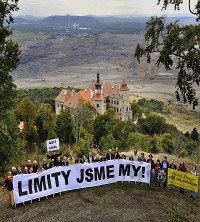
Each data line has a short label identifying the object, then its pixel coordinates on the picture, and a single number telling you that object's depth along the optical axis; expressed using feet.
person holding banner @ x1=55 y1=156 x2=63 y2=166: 47.00
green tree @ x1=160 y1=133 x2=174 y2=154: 120.98
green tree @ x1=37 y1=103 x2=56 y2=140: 145.28
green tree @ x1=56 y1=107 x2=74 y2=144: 130.52
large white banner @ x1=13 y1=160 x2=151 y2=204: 42.91
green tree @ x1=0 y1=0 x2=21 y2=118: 52.39
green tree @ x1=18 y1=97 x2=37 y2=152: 129.29
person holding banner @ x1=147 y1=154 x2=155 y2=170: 47.91
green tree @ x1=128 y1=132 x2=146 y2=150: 116.76
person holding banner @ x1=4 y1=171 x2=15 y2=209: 41.65
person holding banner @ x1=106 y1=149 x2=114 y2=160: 49.20
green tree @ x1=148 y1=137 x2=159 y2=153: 87.12
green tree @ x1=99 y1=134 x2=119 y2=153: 121.94
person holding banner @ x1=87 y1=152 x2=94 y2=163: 49.14
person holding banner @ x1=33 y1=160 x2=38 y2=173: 45.30
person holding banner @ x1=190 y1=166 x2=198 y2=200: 44.65
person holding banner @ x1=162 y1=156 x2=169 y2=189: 48.21
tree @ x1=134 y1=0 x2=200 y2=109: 42.99
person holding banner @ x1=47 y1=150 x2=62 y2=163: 48.73
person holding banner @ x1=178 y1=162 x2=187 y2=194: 46.10
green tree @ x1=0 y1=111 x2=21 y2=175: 62.18
